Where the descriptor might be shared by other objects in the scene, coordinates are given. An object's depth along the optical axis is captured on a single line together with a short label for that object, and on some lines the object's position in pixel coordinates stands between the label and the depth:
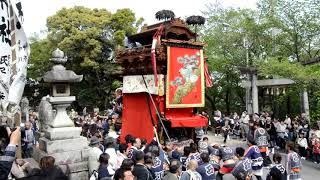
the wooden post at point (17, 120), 8.38
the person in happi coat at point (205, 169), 5.40
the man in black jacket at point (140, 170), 4.65
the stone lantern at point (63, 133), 6.14
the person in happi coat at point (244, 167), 5.60
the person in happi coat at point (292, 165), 6.51
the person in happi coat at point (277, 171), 5.75
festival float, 10.33
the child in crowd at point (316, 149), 9.72
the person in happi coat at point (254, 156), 6.64
